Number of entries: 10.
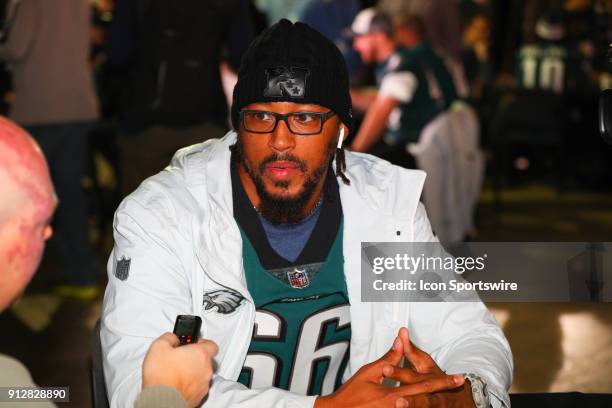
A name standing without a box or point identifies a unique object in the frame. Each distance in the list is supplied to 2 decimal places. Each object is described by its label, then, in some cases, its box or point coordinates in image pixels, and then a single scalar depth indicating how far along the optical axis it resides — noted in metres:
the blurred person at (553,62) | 10.97
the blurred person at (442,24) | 8.57
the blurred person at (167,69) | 4.94
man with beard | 2.48
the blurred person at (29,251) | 1.49
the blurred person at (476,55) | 11.48
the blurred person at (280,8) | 8.27
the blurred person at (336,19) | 7.66
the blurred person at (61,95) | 5.75
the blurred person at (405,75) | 6.76
